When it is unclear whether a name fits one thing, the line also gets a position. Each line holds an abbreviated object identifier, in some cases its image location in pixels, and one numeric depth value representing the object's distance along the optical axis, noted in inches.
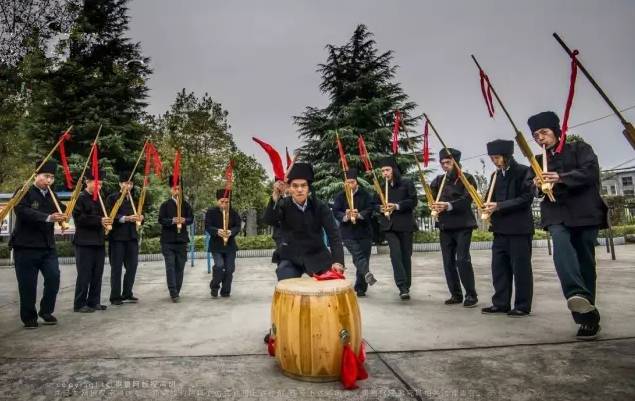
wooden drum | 97.7
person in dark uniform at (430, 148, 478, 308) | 194.2
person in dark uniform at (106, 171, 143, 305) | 227.5
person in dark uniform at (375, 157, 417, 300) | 215.5
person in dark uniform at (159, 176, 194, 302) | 235.3
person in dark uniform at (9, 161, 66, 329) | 171.2
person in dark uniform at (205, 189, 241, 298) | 244.2
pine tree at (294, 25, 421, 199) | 641.0
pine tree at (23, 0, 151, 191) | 628.7
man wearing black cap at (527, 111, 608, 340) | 133.2
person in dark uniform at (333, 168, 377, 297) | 230.2
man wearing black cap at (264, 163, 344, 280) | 139.8
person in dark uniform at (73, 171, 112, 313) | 206.1
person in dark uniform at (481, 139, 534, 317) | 168.2
